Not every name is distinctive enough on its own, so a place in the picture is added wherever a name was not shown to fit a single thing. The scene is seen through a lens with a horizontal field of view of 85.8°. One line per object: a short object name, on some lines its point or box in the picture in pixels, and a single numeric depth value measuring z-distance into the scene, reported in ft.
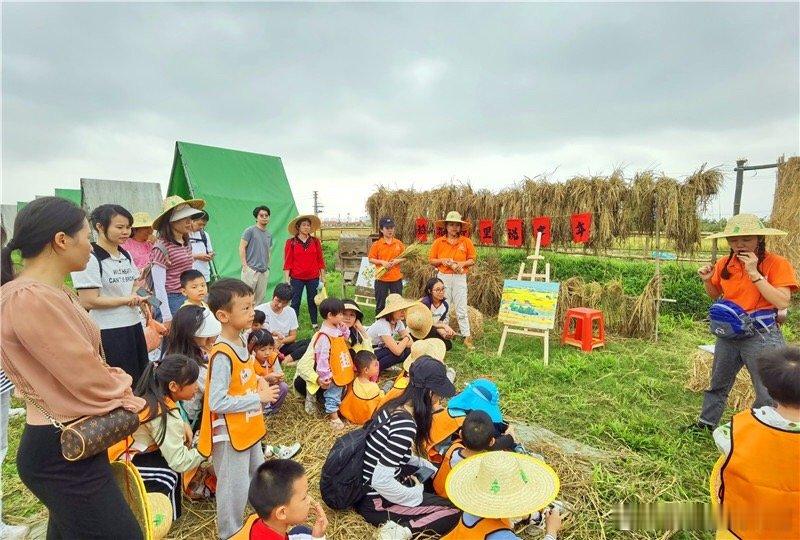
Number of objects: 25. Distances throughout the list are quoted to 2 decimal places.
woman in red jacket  21.22
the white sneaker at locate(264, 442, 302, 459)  11.05
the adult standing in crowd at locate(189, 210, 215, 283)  15.15
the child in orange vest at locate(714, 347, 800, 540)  5.60
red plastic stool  20.12
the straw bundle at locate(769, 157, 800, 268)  21.67
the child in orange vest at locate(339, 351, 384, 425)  12.78
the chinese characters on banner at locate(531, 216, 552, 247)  25.29
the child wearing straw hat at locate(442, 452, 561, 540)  6.64
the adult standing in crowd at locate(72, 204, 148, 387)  10.09
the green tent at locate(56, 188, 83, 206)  58.95
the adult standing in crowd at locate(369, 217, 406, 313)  22.41
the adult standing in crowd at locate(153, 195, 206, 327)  13.76
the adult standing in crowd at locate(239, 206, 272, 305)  20.72
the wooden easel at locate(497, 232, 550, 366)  18.37
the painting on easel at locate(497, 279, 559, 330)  19.26
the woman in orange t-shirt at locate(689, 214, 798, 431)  10.16
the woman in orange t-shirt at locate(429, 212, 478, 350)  21.25
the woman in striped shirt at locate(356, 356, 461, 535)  8.07
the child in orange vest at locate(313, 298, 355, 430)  12.88
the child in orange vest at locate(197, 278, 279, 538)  7.67
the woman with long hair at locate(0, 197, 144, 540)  4.68
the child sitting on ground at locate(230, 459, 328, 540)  5.78
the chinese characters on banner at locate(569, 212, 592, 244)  23.73
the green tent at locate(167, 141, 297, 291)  26.13
